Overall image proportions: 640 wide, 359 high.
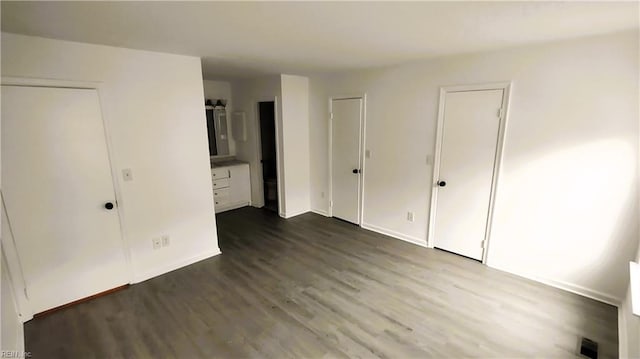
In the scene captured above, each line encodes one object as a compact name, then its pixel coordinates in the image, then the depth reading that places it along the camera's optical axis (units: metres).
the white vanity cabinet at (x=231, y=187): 5.06
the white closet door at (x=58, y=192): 2.29
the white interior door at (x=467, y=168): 3.04
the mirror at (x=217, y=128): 5.29
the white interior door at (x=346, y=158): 4.26
